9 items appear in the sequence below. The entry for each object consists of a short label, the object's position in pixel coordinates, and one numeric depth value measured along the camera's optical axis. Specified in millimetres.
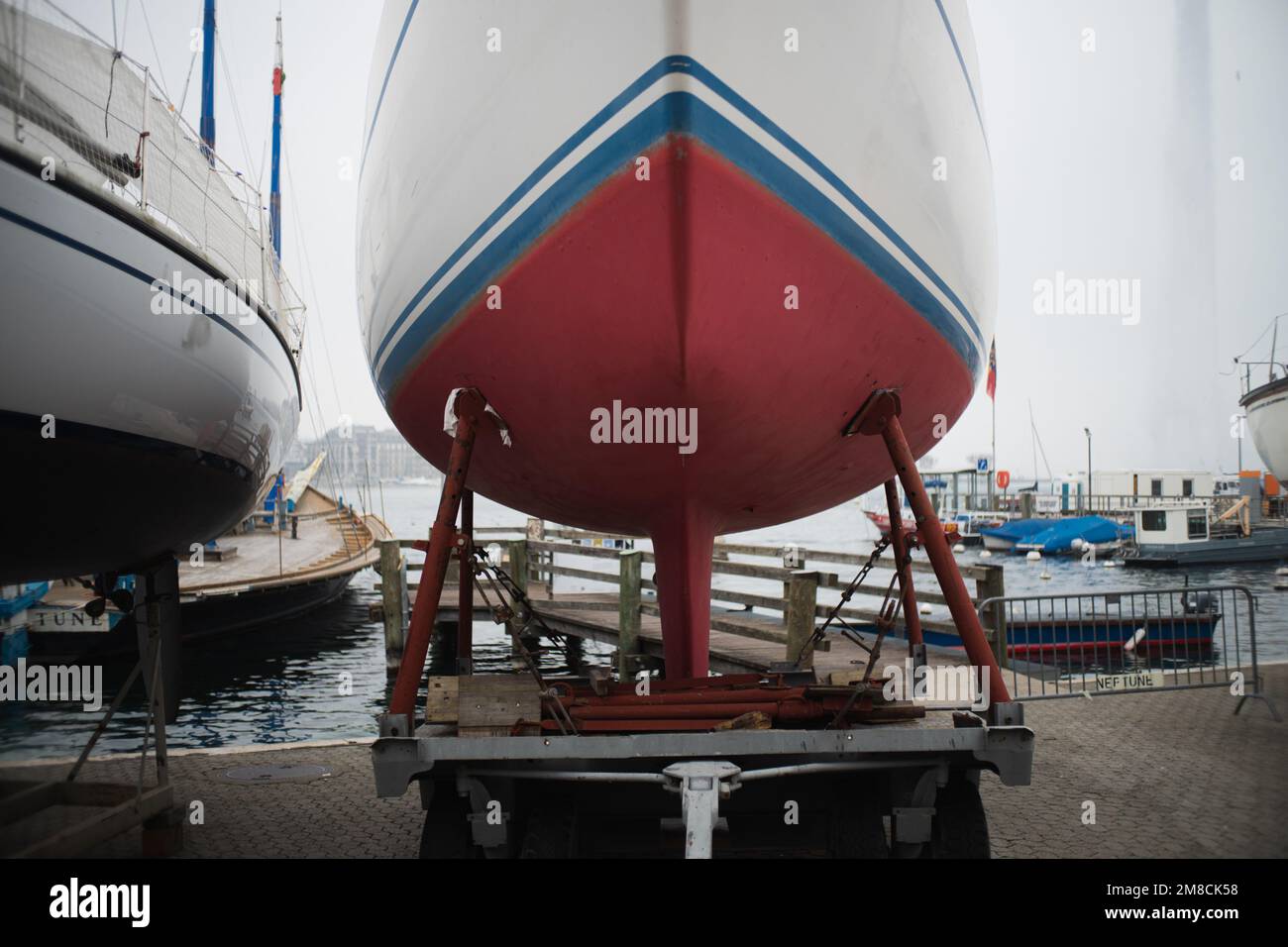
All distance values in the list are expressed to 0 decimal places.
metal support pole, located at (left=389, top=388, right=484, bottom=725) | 3043
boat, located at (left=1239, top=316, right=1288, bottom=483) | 30906
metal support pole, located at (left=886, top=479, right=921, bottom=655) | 4055
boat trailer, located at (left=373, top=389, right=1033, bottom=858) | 2859
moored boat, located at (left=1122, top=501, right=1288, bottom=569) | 31875
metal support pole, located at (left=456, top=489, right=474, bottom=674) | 4613
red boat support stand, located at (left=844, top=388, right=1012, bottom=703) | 3100
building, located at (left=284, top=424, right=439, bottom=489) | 24881
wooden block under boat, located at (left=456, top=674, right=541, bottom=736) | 3207
